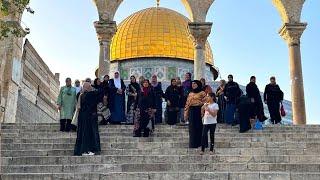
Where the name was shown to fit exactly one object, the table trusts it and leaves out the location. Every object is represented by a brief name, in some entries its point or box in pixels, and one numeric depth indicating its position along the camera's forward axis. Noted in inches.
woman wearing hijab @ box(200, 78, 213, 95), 335.0
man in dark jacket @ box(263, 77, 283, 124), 420.3
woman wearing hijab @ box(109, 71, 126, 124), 399.3
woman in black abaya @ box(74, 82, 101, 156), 296.5
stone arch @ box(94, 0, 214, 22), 569.5
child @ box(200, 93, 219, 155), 292.3
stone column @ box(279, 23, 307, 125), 533.2
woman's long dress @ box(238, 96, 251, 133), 359.6
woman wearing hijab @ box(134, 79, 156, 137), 337.7
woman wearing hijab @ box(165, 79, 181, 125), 393.5
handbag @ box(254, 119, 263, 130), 381.9
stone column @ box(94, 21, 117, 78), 555.2
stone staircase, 248.3
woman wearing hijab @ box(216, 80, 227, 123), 402.2
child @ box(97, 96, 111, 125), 387.6
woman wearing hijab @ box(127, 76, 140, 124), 396.5
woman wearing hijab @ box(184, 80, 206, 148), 308.7
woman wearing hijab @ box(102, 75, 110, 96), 392.5
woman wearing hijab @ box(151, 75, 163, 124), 393.0
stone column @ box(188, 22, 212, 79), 563.8
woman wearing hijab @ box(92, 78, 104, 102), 391.8
